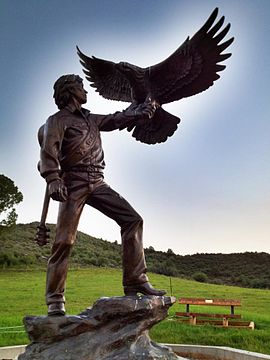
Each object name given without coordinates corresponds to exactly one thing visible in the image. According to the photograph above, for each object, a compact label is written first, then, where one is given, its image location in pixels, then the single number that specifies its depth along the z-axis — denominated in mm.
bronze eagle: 5809
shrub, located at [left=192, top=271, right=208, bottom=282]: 26202
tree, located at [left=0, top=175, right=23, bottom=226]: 23422
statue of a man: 5465
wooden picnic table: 10219
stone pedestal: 5051
